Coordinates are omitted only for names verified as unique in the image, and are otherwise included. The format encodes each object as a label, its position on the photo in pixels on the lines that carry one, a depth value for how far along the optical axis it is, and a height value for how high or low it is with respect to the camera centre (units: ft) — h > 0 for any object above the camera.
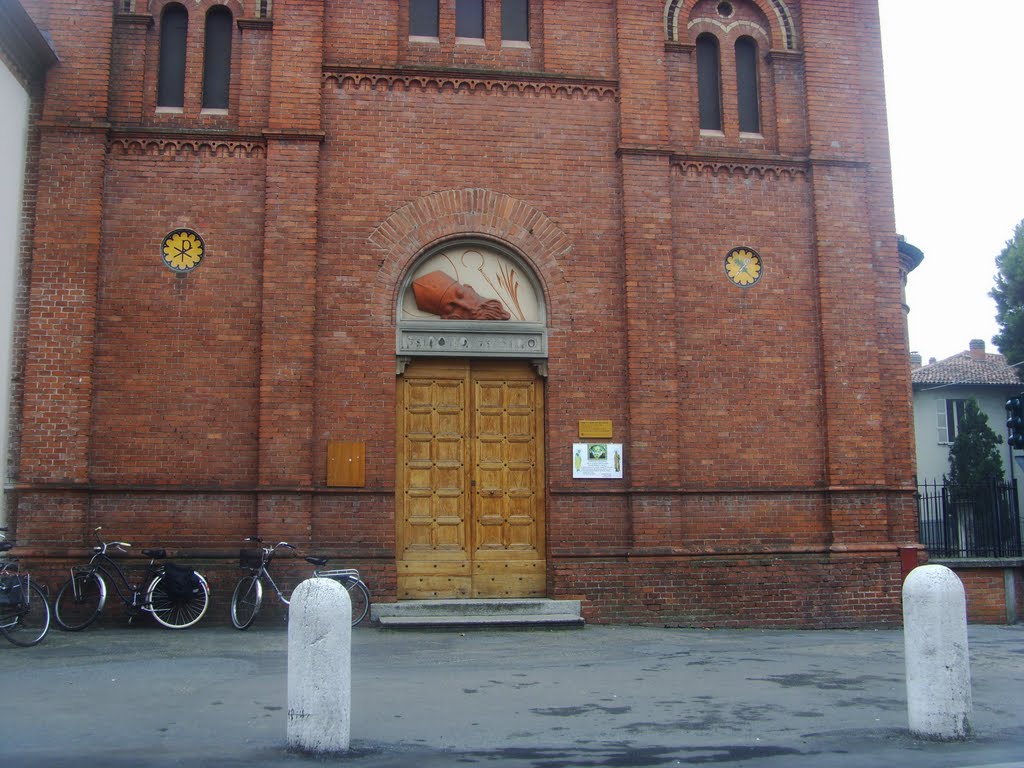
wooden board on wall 41.47 +2.83
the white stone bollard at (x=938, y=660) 21.86 -2.83
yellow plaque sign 43.21 +4.40
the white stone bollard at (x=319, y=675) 19.98 -2.77
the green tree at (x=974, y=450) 113.09 +8.87
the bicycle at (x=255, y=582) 39.06 -1.84
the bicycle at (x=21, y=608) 34.88 -2.45
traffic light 33.95 +3.55
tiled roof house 130.72 +16.33
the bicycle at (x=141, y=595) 38.60 -2.22
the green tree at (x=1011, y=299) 130.21 +29.76
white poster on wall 43.04 +2.99
